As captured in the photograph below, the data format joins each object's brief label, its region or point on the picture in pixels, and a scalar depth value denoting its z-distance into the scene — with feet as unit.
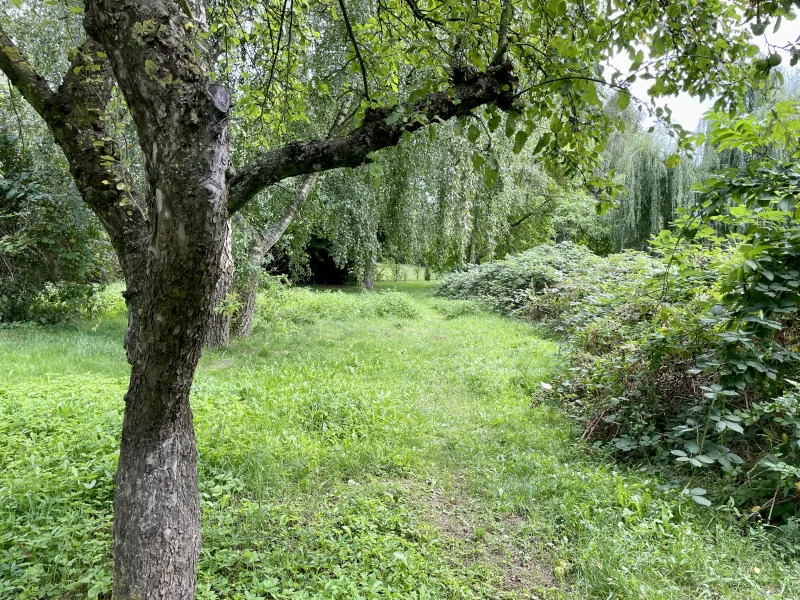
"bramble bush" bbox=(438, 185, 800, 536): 9.85
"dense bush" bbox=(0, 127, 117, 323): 22.88
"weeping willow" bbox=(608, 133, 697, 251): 47.73
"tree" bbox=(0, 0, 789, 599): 4.79
